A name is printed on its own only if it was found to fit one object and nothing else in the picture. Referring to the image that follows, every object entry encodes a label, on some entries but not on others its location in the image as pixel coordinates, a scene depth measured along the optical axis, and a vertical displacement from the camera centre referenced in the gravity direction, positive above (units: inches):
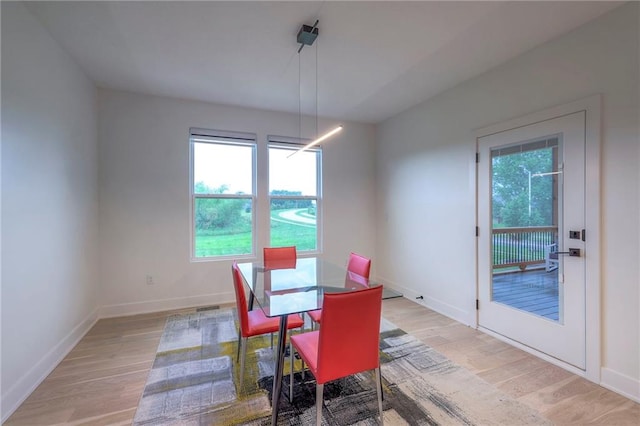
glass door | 87.5 -9.1
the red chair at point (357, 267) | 89.8 -20.3
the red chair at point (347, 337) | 56.3 -27.1
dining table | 65.6 -22.9
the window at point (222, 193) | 149.4 +10.5
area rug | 68.1 -51.2
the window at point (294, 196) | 164.4 +9.8
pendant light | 87.0 +58.3
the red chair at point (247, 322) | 77.3 -33.7
